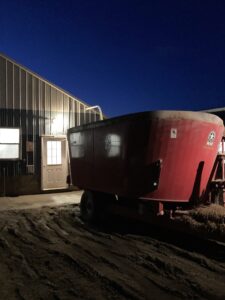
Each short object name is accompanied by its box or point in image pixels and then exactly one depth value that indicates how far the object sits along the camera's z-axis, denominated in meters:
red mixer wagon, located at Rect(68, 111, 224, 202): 4.80
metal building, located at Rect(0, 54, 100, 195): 9.62
